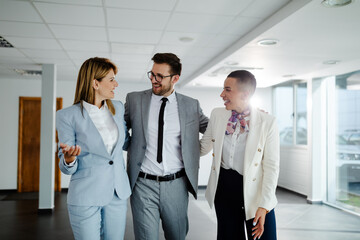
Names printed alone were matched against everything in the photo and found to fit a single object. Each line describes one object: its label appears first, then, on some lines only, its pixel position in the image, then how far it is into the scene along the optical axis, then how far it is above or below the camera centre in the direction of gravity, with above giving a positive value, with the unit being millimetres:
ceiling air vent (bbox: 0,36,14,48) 4371 +1187
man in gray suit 2160 -187
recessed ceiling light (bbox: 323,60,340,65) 5051 +1060
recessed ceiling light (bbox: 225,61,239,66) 5146 +1057
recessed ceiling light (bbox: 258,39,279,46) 3873 +1058
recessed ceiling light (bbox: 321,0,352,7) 2701 +1068
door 7855 -403
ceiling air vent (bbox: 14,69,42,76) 6733 +1167
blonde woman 1803 -171
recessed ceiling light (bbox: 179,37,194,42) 4189 +1168
